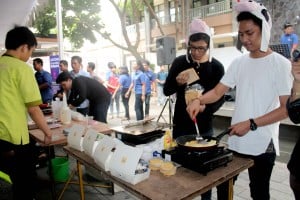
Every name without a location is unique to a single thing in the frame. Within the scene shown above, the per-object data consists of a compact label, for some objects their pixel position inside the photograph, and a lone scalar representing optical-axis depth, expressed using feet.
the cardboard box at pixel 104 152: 4.62
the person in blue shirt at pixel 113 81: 24.90
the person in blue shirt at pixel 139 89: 21.97
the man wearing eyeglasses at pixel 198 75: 6.40
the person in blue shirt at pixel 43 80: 17.25
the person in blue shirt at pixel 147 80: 22.56
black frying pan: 4.44
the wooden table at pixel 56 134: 7.66
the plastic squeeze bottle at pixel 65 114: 9.45
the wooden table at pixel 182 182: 3.82
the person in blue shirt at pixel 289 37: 21.16
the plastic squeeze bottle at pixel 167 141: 5.22
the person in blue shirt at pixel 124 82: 23.80
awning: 14.33
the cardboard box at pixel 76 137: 5.90
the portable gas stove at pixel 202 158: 4.31
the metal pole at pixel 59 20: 22.06
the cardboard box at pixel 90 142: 5.26
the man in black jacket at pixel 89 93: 11.24
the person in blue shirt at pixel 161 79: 29.01
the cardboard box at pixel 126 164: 4.14
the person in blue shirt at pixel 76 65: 16.10
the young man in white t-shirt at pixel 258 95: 4.71
